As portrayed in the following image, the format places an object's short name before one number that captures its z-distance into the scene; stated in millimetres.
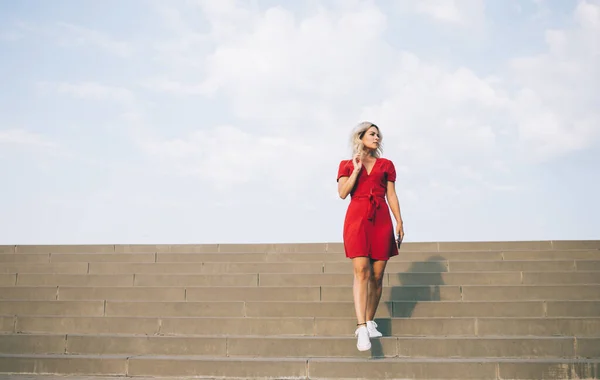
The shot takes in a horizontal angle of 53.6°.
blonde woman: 4691
